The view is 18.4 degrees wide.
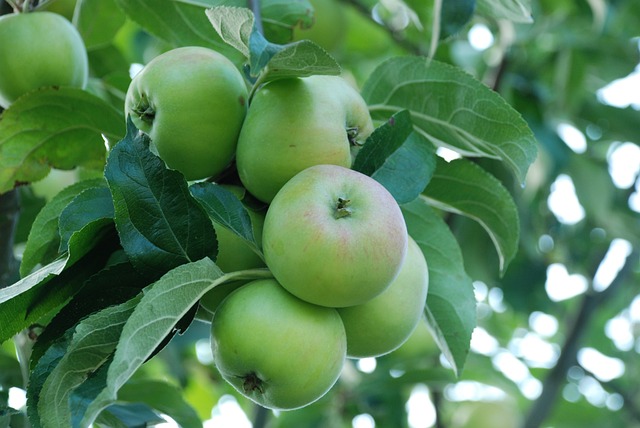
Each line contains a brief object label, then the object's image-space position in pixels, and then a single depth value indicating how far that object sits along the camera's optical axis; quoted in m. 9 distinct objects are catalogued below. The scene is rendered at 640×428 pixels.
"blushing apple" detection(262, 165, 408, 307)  0.91
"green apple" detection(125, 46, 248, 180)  0.97
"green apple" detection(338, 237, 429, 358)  0.96
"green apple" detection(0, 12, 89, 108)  1.08
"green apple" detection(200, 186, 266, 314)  0.97
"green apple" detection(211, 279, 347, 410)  0.92
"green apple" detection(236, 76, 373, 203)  0.96
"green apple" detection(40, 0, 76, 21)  1.16
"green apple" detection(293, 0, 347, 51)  1.39
